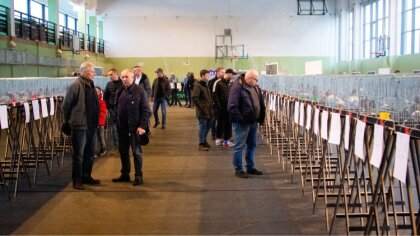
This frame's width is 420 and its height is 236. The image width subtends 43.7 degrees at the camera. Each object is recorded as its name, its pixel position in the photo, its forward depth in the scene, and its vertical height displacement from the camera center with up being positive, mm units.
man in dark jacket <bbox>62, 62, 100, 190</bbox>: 6855 -433
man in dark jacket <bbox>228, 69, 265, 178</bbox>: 7559 -381
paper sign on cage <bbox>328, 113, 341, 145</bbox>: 5098 -435
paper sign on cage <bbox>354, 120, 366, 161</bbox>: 4419 -461
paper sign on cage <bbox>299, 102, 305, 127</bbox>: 6875 -390
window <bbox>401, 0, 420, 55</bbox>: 20641 +2310
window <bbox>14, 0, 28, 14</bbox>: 21519 +3458
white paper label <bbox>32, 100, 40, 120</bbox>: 7545 -310
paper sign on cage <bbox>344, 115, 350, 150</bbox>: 4906 -450
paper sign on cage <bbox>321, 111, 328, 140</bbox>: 5543 -431
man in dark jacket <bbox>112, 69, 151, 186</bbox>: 7191 -410
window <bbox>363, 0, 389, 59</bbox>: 23484 +2768
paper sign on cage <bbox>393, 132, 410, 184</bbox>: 3488 -481
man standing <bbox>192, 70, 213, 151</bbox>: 10227 -397
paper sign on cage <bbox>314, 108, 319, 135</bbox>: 6036 -431
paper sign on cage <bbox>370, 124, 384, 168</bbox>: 4004 -469
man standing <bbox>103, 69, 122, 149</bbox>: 9602 -106
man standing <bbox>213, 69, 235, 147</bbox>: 10398 -409
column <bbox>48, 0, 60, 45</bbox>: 23531 +3272
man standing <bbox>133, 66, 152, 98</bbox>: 11594 +161
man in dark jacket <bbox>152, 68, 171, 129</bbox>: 13654 -110
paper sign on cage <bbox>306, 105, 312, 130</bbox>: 6508 -391
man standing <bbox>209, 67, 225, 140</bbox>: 11014 -52
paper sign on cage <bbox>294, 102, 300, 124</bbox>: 7238 -370
